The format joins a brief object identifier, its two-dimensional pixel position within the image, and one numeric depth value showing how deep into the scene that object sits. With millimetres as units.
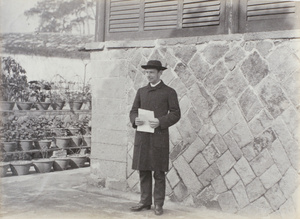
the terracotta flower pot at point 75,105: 9088
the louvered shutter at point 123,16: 5715
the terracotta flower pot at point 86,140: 8602
